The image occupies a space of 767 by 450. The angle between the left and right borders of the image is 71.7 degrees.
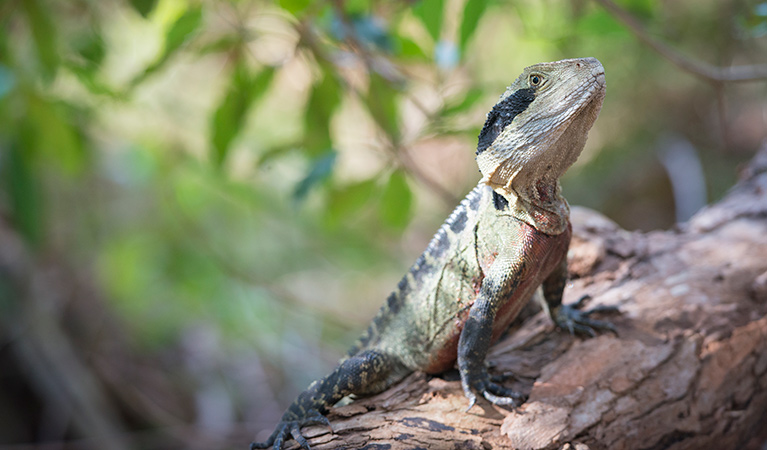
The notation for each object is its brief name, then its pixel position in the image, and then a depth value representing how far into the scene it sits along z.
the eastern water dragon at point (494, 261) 3.17
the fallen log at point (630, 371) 3.20
